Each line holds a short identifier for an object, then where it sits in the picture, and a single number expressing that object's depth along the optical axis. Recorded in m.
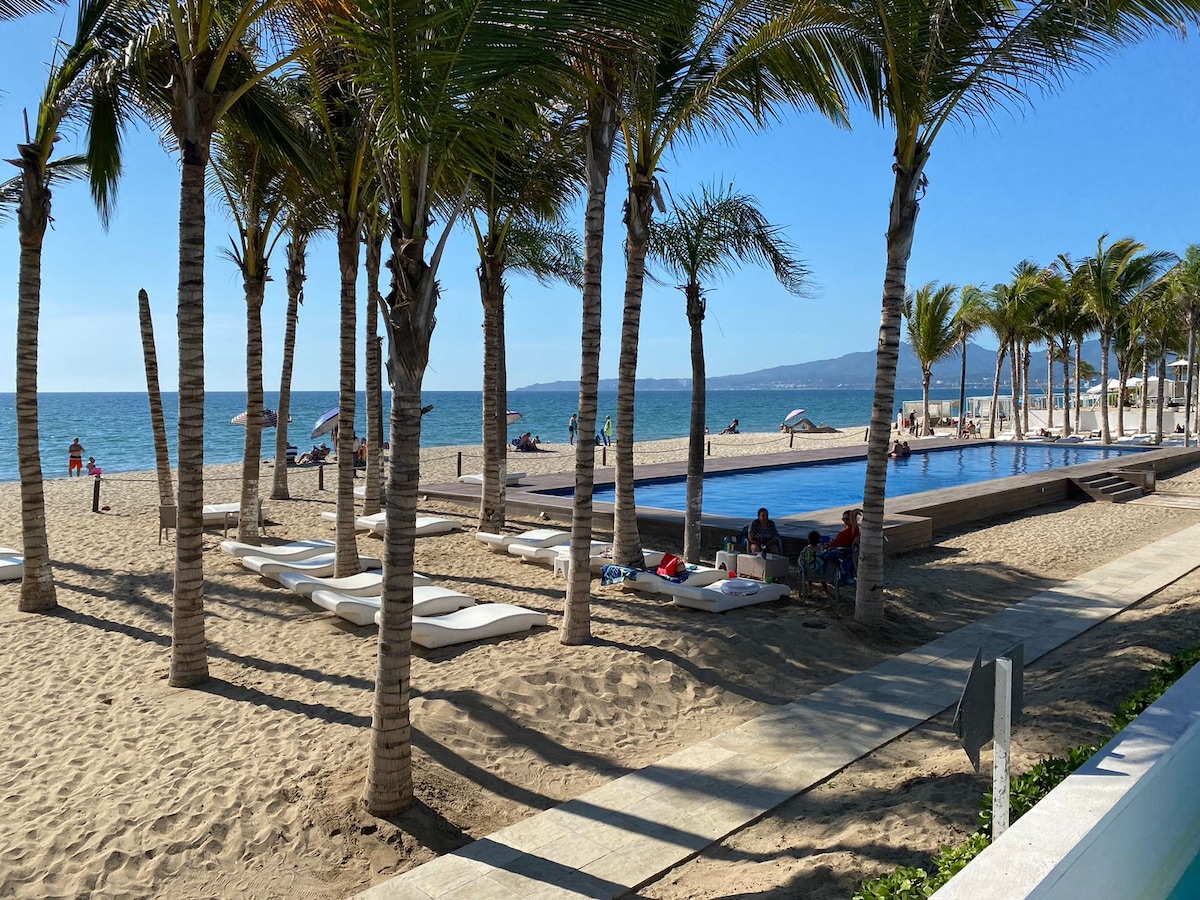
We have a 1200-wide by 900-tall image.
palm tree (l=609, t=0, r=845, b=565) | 8.09
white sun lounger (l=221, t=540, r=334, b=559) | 11.40
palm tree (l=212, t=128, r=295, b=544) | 11.71
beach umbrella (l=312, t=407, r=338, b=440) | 30.43
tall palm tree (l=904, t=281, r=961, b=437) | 34.38
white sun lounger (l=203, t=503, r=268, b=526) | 14.70
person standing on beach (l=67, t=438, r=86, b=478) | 27.75
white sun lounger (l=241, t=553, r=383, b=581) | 10.38
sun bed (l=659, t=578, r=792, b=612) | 9.22
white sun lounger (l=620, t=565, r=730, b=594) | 9.68
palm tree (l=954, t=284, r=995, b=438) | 35.22
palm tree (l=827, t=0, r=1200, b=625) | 7.30
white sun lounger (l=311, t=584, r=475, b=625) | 8.58
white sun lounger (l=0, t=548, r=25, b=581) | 10.82
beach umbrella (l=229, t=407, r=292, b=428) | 34.46
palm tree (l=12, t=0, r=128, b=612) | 8.54
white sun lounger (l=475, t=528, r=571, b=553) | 12.06
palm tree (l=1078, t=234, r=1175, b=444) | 28.22
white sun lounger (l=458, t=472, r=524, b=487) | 18.78
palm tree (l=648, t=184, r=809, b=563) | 11.23
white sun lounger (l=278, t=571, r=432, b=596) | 9.51
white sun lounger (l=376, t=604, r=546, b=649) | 7.89
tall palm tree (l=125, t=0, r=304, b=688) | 6.73
